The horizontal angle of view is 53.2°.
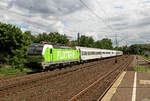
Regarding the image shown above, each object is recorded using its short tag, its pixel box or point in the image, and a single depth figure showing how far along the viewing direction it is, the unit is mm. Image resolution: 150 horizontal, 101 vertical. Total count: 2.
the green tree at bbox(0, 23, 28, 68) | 21323
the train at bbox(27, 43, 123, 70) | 15086
